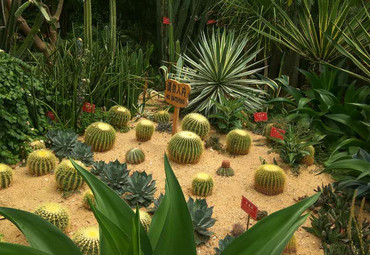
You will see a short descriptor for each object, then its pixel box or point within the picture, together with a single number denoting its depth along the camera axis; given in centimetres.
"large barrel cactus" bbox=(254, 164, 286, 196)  354
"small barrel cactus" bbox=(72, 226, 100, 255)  240
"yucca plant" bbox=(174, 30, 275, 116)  508
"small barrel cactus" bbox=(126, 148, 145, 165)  395
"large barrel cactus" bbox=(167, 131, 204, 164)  395
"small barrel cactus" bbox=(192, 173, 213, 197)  343
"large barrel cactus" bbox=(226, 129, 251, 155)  425
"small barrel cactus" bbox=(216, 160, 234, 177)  390
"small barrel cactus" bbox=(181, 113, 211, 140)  450
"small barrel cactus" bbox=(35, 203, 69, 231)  275
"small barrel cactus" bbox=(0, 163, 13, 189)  332
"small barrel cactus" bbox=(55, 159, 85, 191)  332
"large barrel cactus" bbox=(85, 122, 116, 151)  408
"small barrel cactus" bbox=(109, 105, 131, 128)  468
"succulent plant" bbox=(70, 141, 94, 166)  379
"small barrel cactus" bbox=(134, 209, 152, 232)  273
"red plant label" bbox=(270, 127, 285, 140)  414
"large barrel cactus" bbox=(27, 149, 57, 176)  354
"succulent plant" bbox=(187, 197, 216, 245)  282
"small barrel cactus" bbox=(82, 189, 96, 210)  308
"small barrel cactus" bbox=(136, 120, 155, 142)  440
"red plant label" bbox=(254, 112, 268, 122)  471
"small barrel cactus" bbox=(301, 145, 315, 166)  411
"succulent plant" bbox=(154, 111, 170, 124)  504
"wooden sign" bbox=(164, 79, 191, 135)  424
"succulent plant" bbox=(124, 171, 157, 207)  319
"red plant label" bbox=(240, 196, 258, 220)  263
